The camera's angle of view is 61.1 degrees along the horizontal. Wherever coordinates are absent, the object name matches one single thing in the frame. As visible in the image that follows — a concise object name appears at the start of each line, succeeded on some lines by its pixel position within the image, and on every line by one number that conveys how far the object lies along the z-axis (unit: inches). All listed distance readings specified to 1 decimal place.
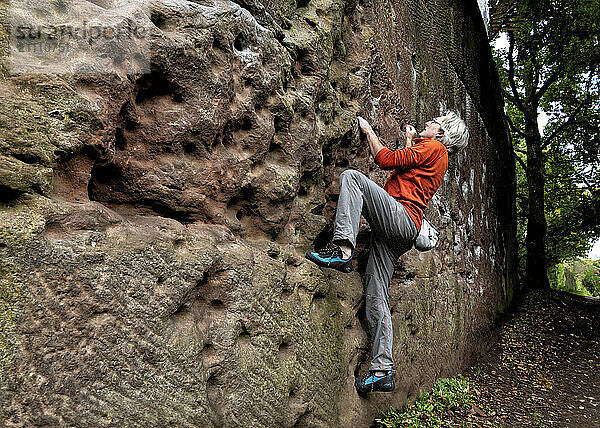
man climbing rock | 125.7
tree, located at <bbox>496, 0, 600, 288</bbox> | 409.7
